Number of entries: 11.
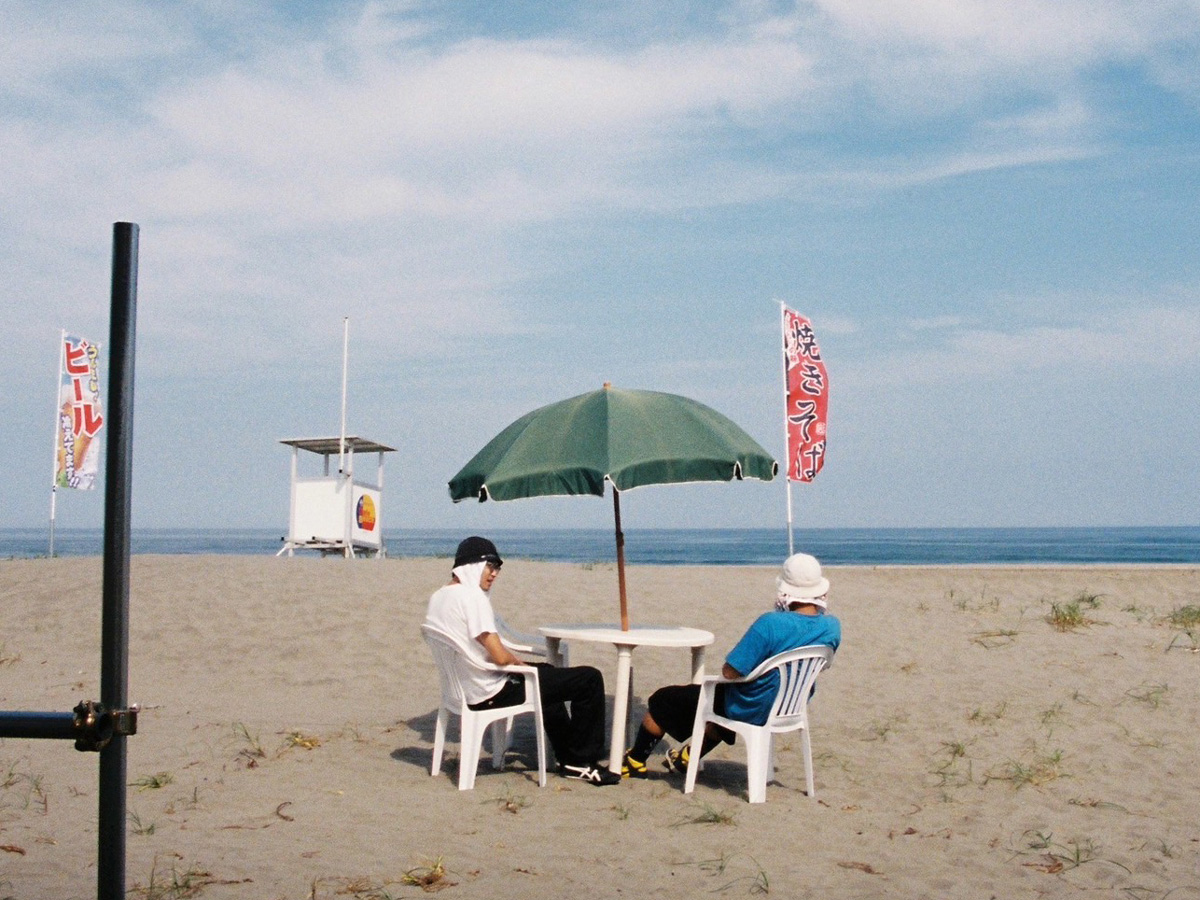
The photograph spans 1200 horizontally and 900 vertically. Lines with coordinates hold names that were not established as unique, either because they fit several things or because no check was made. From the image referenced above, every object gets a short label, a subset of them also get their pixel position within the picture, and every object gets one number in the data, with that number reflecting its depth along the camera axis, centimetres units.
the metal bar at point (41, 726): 168
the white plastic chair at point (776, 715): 546
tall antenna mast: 1845
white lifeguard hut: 1842
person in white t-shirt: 575
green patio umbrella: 569
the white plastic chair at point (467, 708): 576
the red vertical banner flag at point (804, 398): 1492
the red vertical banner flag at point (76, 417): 1823
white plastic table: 591
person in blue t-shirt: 548
